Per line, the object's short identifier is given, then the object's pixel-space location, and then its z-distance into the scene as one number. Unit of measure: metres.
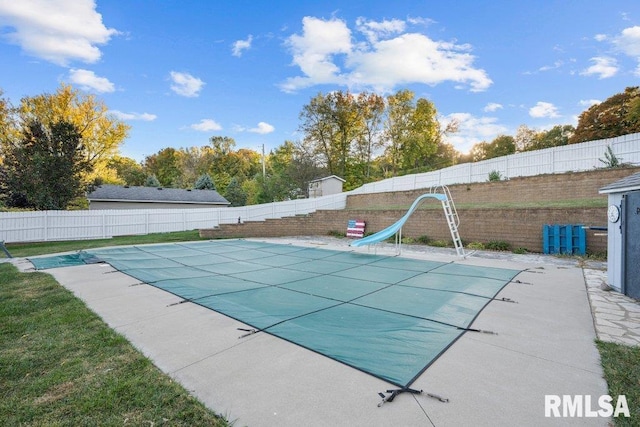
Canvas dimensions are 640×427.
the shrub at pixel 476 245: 8.89
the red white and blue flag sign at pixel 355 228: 12.34
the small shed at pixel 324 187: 20.48
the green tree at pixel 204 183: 27.33
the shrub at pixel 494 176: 13.01
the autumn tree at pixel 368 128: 27.25
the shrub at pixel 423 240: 10.24
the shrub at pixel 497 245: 8.52
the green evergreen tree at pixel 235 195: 26.83
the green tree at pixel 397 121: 27.36
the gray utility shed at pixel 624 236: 3.82
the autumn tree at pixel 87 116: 20.91
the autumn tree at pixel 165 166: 39.31
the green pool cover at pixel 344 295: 2.61
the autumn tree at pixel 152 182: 29.36
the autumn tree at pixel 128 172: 36.00
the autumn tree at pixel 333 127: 26.59
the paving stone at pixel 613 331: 2.84
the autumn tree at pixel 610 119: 18.91
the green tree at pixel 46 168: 12.22
